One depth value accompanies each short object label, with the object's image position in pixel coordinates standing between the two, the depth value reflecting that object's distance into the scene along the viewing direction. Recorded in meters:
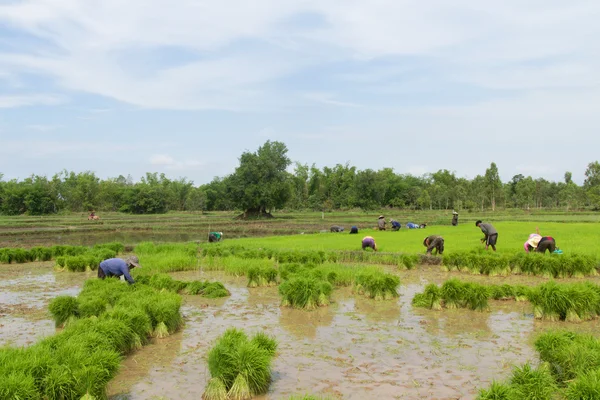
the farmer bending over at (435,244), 18.59
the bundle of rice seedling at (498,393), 5.45
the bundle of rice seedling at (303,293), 11.45
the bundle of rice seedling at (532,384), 5.69
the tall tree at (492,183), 74.31
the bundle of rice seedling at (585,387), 5.25
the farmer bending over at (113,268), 13.10
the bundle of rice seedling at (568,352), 6.35
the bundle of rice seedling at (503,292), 12.12
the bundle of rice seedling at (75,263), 18.47
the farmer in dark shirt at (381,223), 31.77
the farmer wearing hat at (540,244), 16.39
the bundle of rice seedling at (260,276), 14.87
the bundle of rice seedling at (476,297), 10.93
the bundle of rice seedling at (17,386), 5.25
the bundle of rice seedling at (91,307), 9.77
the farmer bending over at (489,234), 18.08
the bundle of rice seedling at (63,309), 9.74
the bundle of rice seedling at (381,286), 12.42
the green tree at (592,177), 79.17
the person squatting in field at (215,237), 26.92
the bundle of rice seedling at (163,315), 9.32
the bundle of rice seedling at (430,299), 11.24
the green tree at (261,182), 57.72
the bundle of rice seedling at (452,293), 11.09
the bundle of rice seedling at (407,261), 17.39
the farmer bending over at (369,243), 20.42
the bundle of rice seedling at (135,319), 8.62
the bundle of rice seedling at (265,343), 7.39
